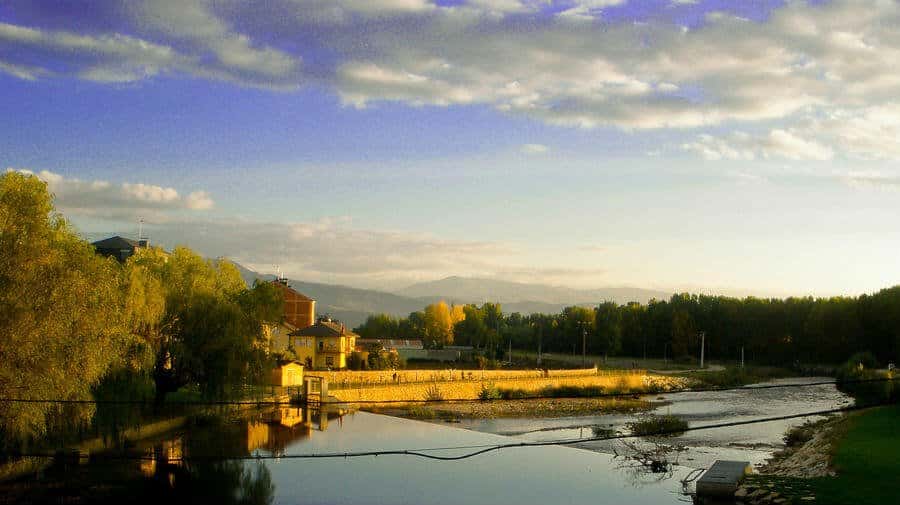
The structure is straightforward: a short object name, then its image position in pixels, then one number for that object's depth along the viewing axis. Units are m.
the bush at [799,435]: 43.88
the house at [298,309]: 101.81
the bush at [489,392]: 69.88
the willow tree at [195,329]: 41.91
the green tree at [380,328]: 168.88
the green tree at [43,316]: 26.69
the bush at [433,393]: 66.03
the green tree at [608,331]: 140.88
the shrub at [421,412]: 57.65
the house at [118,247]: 69.04
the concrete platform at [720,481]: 28.17
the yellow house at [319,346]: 77.38
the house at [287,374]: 57.72
